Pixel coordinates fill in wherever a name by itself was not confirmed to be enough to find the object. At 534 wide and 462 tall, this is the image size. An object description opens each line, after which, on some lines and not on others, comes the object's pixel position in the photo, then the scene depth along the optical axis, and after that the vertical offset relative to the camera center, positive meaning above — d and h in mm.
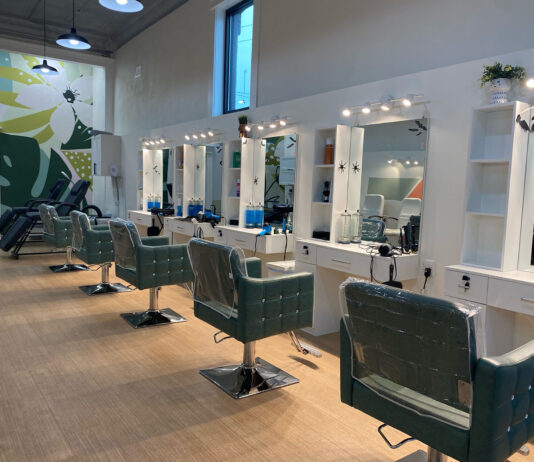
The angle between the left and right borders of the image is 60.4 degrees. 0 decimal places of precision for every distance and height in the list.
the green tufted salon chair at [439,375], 1518 -648
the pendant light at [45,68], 8148 +1921
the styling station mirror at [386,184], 3768 +46
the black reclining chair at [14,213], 8141 -682
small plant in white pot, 3020 +769
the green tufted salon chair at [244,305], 2732 -757
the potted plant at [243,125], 5531 +706
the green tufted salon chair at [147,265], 3982 -757
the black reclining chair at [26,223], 7227 -752
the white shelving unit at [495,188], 2971 +41
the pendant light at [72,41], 6191 +1841
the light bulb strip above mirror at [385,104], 3697 +721
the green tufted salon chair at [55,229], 6102 -696
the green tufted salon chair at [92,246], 5012 -759
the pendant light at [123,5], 4375 +1681
